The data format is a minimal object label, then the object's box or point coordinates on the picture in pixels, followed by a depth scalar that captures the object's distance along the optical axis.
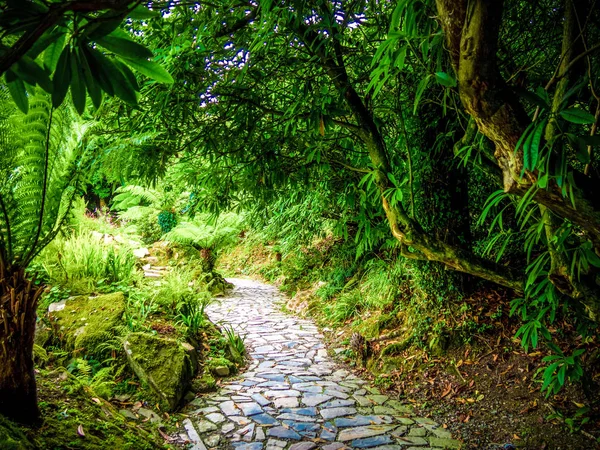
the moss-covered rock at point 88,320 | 3.41
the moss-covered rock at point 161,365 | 3.23
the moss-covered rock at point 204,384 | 3.73
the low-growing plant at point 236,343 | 4.75
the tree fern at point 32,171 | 1.93
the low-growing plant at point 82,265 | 4.25
